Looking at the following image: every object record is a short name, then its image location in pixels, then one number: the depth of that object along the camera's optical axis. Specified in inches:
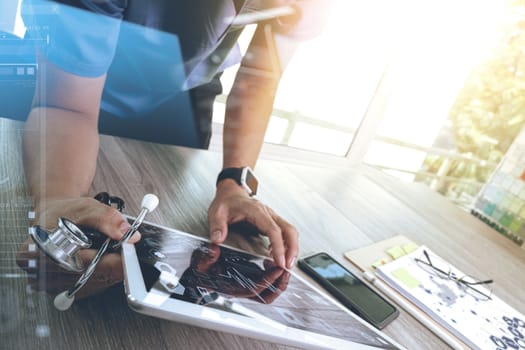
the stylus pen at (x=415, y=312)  23.7
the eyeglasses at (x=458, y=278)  30.8
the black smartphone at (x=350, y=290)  23.3
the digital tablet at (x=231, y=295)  13.4
